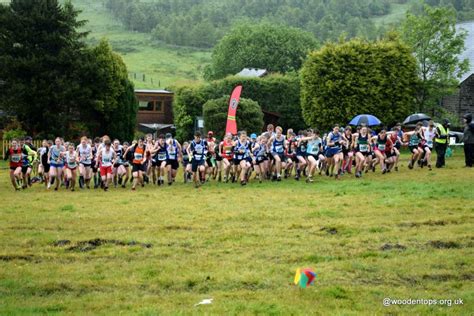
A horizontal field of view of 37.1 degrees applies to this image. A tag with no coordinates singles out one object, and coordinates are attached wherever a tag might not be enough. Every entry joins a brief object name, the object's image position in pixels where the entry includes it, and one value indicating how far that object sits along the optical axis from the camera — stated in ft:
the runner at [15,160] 82.53
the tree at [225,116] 181.78
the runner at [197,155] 84.17
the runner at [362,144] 87.86
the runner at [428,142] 93.66
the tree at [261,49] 325.21
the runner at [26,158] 83.25
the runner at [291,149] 85.71
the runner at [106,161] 82.17
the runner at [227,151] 85.66
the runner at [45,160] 86.43
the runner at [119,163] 86.53
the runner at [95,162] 86.58
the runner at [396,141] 92.07
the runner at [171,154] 85.30
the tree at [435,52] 170.19
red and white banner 108.27
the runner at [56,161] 83.10
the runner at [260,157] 85.30
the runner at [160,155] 85.24
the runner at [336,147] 85.15
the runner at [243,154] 84.28
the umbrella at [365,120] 97.89
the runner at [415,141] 93.35
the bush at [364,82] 165.37
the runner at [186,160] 87.29
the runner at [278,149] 85.25
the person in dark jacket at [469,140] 93.50
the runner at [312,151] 83.35
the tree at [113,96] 172.65
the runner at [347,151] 88.94
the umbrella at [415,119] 98.27
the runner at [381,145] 89.94
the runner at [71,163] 82.89
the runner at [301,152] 85.25
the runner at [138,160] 83.30
